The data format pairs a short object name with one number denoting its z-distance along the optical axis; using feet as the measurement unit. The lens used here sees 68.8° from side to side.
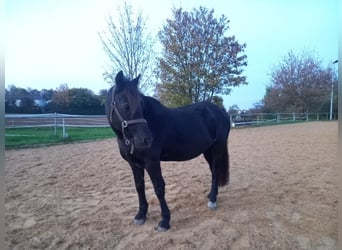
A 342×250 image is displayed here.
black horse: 6.35
